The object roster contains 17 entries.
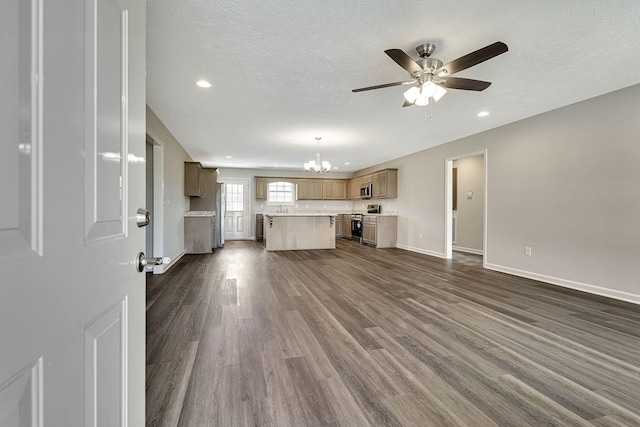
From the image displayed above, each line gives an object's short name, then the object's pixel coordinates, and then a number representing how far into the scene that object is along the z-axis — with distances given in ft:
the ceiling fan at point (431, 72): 6.85
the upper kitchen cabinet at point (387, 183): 24.32
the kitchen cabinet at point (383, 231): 24.21
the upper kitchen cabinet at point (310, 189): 30.83
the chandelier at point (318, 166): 19.65
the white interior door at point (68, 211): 1.36
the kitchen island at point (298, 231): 22.08
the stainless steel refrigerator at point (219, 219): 24.18
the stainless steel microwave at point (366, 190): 26.81
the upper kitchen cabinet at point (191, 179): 20.20
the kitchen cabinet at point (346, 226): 30.82
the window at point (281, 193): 30.96
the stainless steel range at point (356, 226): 27.84
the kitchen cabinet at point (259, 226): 29.27
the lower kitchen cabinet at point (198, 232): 20.29
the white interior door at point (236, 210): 29.45
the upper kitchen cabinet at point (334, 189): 31.71
